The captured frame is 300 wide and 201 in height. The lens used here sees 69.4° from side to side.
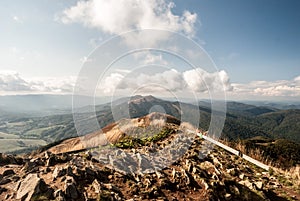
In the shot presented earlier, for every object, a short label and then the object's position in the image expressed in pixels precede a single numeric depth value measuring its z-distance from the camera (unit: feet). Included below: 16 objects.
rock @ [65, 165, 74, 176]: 30.68
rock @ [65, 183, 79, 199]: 26.45
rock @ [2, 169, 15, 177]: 32.88
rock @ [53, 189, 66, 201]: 25.28
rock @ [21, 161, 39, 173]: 33.23
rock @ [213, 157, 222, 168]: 43.58
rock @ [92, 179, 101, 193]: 28.04
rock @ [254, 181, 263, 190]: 35.22
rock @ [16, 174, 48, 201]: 26.14
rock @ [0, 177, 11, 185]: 30.12
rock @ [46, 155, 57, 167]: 35.56
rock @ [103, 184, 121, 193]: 29.02
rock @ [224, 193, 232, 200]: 31.73
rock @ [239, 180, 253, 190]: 35.40
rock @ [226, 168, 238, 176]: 40.38
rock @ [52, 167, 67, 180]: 30.21
